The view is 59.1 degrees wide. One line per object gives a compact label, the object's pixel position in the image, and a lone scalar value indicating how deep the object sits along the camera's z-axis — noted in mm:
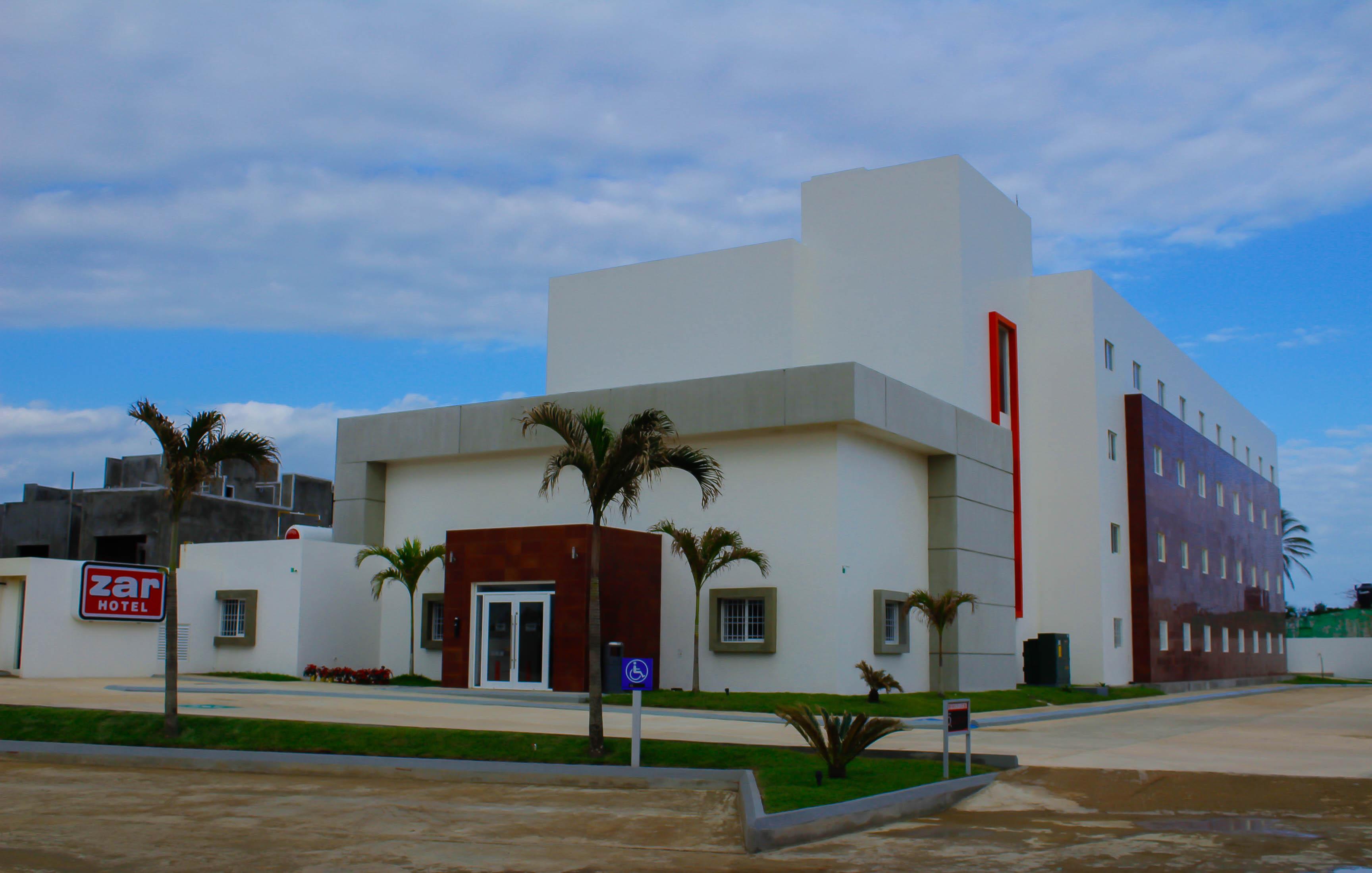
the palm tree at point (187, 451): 17047
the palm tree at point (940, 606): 28516
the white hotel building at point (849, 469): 28531
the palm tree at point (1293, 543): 90562
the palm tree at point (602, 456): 15594
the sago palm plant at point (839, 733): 13102
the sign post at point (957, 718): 13141
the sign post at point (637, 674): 14531
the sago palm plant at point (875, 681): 25172
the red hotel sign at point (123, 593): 30281
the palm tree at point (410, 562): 31812
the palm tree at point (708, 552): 26703
